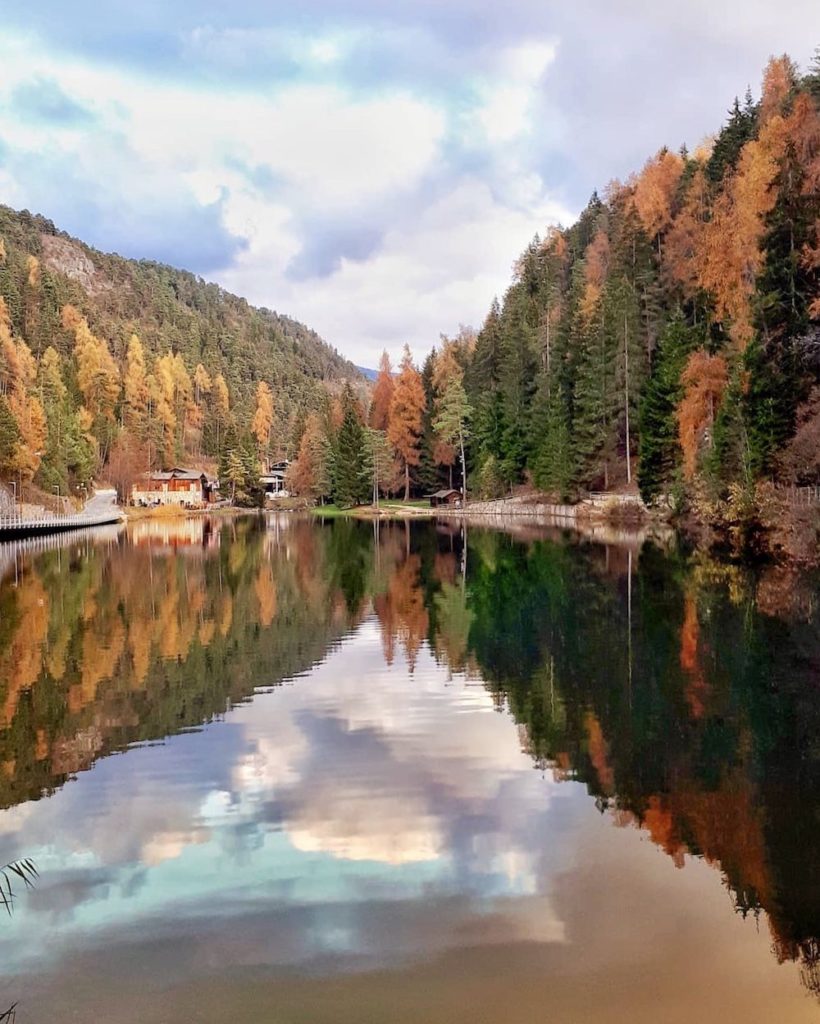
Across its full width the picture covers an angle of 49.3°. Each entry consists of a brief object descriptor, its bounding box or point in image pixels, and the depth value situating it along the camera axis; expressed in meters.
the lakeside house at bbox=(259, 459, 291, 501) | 139.25
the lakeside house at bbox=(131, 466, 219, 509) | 122.69
